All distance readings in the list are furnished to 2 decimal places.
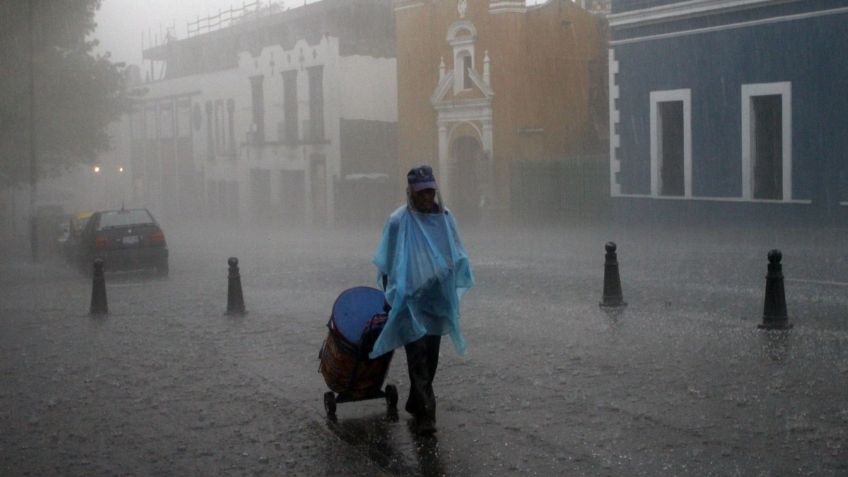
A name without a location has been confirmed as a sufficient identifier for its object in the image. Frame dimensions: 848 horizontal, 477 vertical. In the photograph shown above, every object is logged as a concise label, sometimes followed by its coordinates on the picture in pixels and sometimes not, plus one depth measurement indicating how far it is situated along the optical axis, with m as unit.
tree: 33.34
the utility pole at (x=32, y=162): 30.60
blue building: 21.81
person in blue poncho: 6.83
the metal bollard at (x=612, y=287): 12.46
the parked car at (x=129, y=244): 21.70
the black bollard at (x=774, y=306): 9.99
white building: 44.91
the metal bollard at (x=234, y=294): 13.91
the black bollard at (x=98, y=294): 14.81
